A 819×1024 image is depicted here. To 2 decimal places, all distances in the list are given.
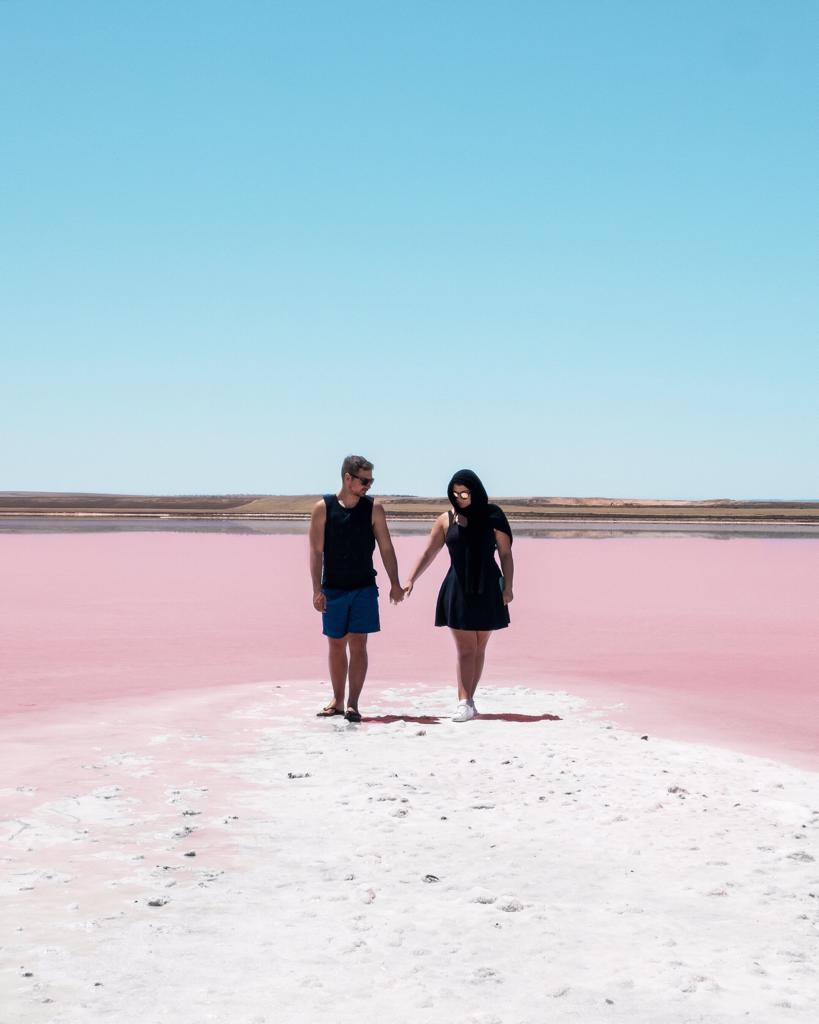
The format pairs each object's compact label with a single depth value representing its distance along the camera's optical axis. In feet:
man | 26.40
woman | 27.02
